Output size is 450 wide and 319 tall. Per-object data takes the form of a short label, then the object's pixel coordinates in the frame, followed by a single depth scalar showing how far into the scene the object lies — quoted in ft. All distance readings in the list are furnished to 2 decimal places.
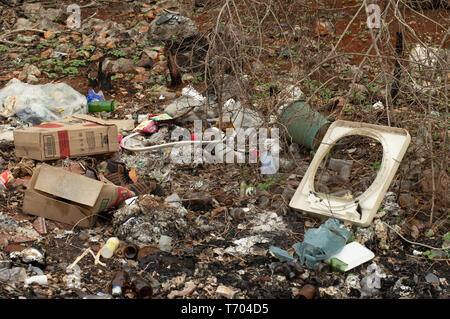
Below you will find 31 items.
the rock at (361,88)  16.81
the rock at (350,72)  18.42
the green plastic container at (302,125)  14.37
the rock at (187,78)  20.31
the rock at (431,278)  9.97
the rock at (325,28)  21.79
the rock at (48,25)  25.25
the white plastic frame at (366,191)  11.41
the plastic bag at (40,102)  16.92
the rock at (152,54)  22.31
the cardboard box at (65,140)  13.99
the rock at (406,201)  12.18
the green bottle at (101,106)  18.31
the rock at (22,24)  25.30
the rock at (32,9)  26.81
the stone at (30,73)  20.75
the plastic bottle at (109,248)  10.59
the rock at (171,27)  21.04
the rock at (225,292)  9.37
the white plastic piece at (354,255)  10.26
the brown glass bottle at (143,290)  9.20
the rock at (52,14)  26.03
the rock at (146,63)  21.81
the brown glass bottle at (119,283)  9.30
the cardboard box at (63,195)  11.55
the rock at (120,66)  21.39
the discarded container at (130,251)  10.49
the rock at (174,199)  12.47
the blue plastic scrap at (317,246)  10.28
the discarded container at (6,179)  13.07
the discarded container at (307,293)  9.34
